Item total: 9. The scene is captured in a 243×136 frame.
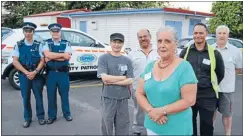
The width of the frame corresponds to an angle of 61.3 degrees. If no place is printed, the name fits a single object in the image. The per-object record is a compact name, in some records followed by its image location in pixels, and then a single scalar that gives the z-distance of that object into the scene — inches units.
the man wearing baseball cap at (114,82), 103.9
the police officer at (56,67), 141.9
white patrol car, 215.8
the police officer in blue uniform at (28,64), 137.9
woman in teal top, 67.1
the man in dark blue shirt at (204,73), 101.5
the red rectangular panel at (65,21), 532.8
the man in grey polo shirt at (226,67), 114.7
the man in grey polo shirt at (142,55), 116.0
